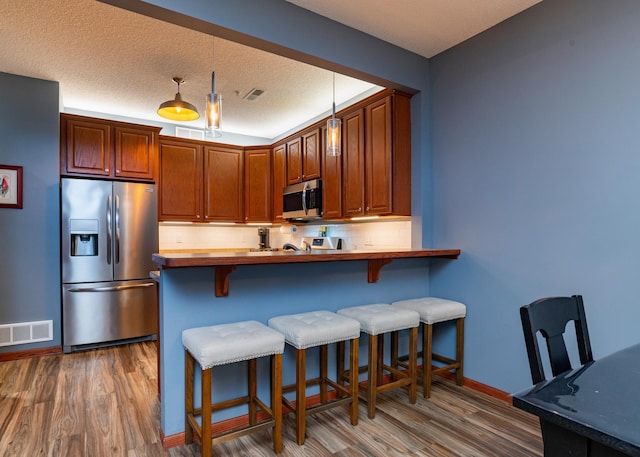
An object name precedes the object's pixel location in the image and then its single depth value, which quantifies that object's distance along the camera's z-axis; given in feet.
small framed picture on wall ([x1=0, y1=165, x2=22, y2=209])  11.42
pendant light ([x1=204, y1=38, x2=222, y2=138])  7.14
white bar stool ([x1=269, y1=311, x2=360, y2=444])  6.54
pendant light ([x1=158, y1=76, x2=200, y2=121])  10.61
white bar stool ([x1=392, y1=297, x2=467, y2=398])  8.43
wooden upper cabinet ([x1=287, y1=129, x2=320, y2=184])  13.44
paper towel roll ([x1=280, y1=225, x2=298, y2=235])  17.30
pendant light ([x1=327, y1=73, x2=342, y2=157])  8.50
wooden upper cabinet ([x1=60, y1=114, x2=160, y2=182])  12.51
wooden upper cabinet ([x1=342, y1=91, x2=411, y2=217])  10.11
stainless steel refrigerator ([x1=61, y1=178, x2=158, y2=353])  12.01
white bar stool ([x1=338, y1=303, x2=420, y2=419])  7.45
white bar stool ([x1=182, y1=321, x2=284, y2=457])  5.68
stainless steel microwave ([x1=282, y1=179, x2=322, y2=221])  13.19
